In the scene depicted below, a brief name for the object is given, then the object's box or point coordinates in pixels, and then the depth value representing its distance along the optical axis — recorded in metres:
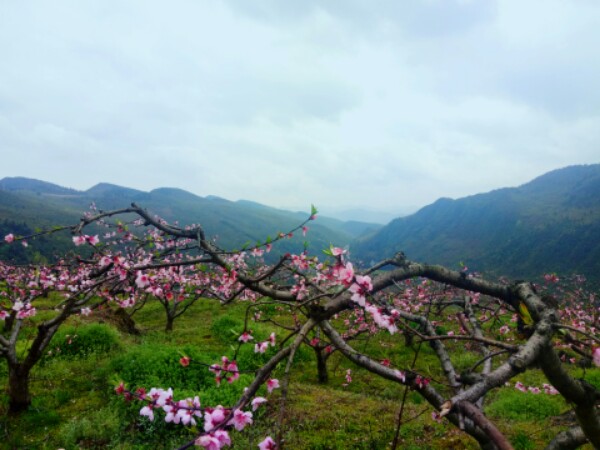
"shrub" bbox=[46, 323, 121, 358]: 12.89
